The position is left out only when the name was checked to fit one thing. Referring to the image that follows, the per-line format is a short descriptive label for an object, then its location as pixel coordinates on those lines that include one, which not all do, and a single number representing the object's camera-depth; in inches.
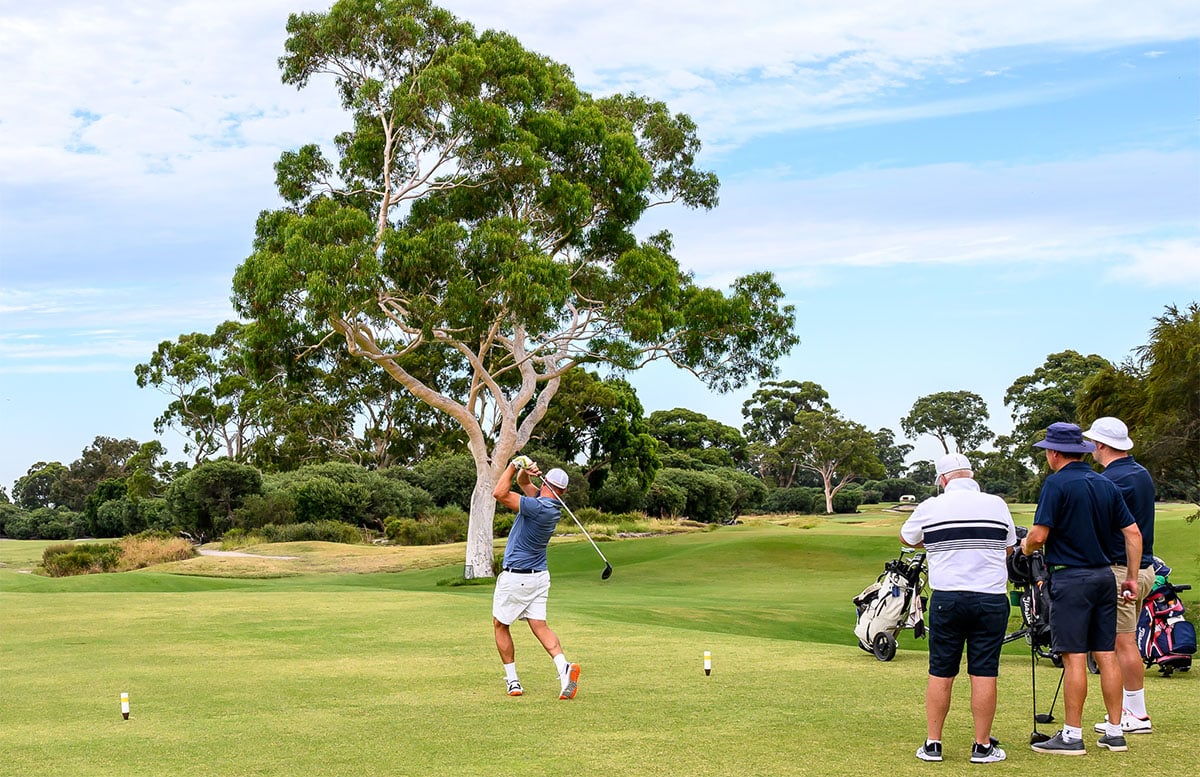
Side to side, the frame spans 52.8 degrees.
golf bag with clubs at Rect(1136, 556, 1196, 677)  468.1
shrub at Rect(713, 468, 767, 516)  3208.7
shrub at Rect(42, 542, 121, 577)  1585.9
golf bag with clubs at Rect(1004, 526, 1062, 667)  371.2
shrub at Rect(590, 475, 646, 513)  2615.7
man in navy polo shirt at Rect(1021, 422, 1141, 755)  335.6
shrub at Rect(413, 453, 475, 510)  2650.1
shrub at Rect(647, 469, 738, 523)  2876.5
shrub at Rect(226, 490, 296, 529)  2281.0
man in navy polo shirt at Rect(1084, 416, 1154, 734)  358.0
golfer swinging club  431.5
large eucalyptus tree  1290.6
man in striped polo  317.7
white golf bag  541.6
